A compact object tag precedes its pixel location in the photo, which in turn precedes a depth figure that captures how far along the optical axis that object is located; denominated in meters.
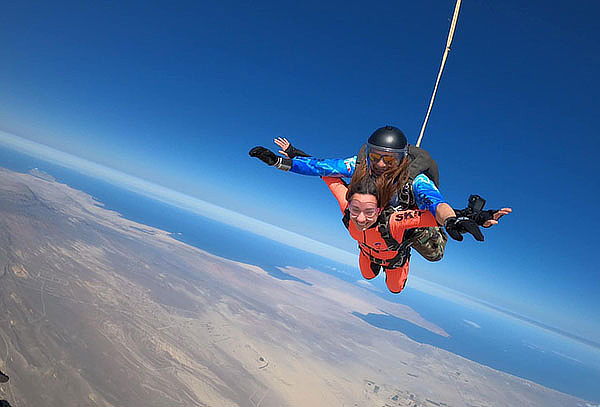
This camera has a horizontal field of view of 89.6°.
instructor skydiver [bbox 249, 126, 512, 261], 2.01
